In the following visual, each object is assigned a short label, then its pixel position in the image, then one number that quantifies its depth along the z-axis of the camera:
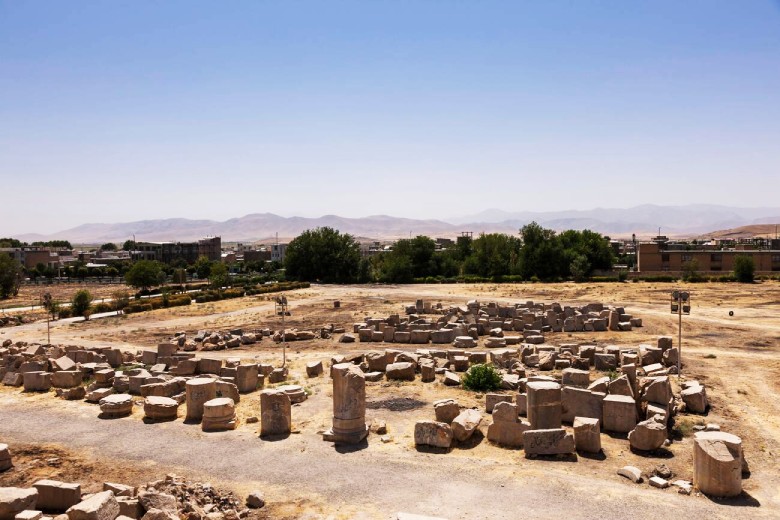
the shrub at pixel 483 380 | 18.75
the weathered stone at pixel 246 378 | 19.62
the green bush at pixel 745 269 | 58.38
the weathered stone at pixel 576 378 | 18.14
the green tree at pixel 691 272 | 59.75
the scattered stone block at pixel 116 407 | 17.02
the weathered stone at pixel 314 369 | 21.31
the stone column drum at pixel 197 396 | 16.52
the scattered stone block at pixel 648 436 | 13.31
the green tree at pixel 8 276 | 63.06
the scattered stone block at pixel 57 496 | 11.15
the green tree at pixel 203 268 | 88.81
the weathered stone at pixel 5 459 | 13.36
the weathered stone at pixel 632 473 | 11.78
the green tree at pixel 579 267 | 63.84
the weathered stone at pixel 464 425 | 13.96
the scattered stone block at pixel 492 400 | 16.19
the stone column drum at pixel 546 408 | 14.34
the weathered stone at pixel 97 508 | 9.84
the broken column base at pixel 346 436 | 14.21
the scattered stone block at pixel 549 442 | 12.98
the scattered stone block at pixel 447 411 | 15.05
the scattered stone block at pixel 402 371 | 20.44
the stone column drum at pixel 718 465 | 10.95
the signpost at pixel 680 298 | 20.75
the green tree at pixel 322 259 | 69.88
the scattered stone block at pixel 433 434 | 13.66
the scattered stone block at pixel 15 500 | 10.41
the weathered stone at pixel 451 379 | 19.50
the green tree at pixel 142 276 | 55.59
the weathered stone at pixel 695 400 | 16.27
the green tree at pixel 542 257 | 67.31
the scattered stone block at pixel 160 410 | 16.55
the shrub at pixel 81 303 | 43.25
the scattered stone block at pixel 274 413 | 14.95
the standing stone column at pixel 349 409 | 14.30
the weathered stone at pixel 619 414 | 14.53
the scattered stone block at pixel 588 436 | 13.20
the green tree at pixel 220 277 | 57.25
